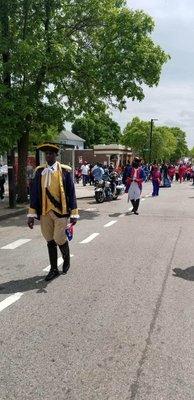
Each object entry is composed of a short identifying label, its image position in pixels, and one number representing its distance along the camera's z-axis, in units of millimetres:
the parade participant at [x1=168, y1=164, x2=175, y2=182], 43466
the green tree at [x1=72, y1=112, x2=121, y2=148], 107688
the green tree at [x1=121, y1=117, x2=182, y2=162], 82250
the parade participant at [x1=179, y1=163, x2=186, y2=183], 46938
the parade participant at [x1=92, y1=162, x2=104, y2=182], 22281
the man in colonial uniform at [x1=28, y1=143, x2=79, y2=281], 7398
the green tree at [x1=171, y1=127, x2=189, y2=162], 136250
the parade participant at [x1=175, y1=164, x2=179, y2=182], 48466
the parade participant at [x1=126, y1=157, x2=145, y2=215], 16312
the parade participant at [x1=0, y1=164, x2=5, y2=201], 21031
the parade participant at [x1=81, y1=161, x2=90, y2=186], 36406
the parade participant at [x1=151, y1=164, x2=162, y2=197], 25805
